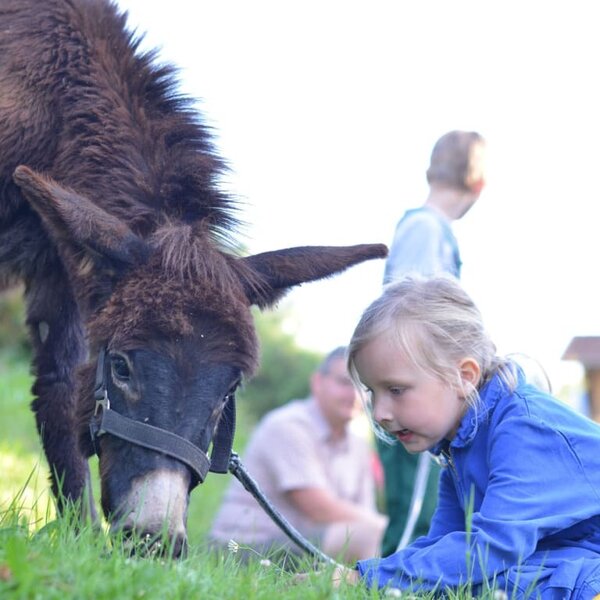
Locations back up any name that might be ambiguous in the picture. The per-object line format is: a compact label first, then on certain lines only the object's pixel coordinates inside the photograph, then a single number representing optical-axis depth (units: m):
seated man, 6.93
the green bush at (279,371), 16.98
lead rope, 3.90
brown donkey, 3.71
